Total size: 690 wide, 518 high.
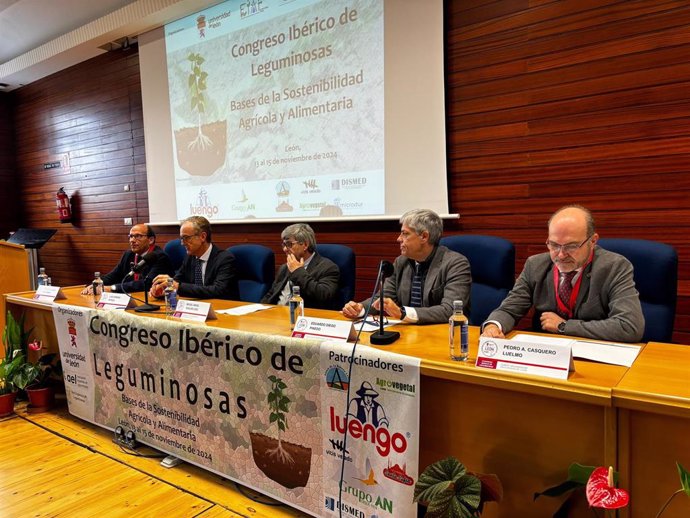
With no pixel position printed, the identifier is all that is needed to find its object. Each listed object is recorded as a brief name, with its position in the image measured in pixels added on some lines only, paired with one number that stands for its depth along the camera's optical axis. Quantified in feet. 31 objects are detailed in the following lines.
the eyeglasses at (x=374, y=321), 6.05
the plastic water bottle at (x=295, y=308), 6.29
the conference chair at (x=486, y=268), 7.14
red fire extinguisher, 18.52
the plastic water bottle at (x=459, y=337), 4.40
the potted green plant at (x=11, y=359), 8.80
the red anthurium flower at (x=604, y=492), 2.91
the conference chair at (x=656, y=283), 5.69
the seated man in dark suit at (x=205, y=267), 9.32
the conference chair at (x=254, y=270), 9.70
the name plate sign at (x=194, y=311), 6.46
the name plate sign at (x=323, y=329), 4.98
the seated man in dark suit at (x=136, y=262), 10.49
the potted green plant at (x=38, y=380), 8.77
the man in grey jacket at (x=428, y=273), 6.38
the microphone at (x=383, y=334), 5.05
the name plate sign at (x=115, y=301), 7.50
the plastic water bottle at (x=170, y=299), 7.45
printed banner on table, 4.49
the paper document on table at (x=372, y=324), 5.74
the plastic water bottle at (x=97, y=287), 9.05
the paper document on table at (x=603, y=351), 4.18
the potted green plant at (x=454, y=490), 3.62
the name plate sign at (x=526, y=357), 3.77
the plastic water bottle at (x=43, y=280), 9.75
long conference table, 3.37
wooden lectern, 12.09
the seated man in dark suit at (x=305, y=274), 8.24
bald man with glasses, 5.04
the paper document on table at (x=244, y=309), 7.13
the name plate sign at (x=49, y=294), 8.71
